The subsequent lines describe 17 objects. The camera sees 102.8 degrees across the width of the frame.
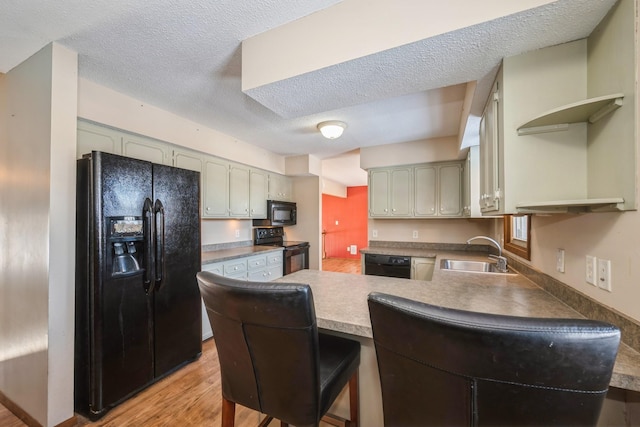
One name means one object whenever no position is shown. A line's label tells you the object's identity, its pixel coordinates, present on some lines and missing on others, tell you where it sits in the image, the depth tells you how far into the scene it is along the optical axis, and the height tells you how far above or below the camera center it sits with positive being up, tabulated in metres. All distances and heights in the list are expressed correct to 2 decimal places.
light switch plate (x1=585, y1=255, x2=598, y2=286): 1.10 -0.24
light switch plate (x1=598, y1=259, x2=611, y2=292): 1.02 -0.24
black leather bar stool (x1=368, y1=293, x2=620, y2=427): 0.52 -0.33
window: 1.99 -0.20
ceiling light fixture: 2.85 +0.97
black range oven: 4.13 -0.53
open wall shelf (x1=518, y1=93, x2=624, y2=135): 0.94 +0.42
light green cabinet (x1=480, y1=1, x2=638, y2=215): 0.92 +0.40
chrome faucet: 2.36 -0.47
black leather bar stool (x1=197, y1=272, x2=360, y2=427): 0.90 -0.51
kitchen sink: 2.72 -0.56
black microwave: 4.27 +0.01
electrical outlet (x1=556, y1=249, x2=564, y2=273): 1.41 -0.26
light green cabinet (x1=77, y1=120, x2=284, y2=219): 2.19 +0.57
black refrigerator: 1.71 -0.47
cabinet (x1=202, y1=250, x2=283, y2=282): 2.97 -0.69
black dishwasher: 3.31 -0.68
